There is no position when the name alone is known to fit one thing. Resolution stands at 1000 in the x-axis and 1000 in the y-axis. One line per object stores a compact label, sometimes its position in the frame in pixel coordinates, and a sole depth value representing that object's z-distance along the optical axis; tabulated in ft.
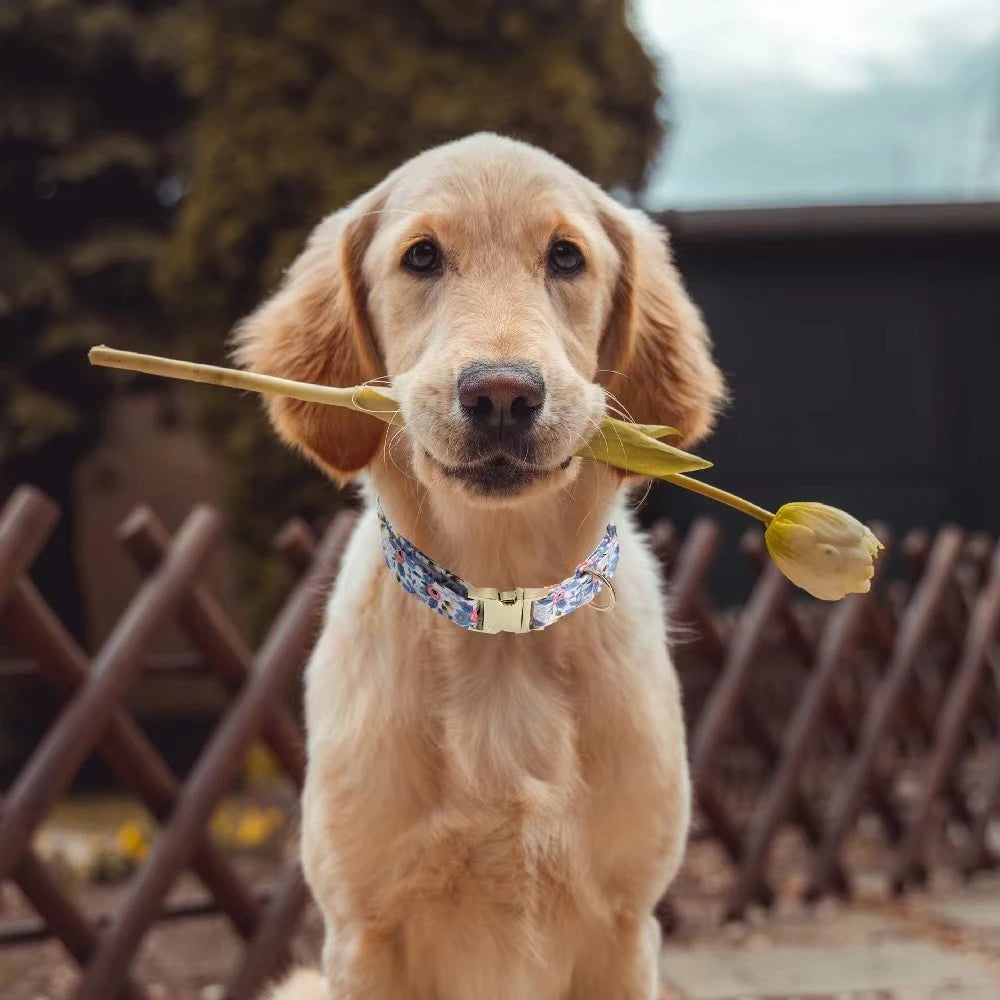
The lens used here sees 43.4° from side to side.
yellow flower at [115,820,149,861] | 16.77
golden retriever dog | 6.59
